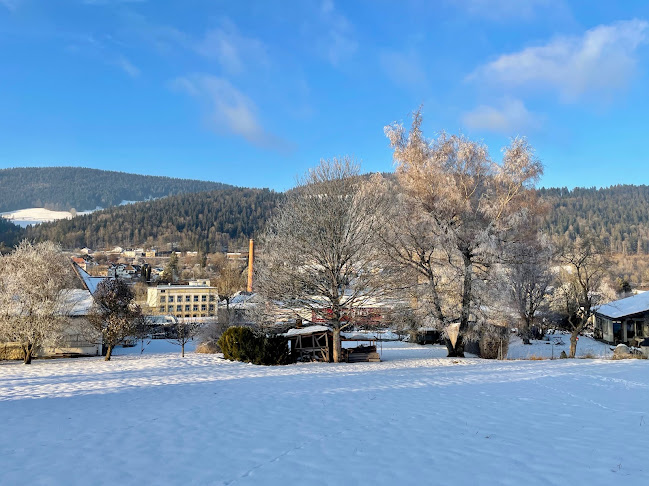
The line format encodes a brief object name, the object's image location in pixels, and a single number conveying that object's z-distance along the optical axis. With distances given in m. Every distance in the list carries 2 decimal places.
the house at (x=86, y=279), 34.85
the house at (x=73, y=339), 25.97
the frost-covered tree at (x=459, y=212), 19.92
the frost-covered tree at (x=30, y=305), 22.73
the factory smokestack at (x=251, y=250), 80.50
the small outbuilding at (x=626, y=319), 34.09
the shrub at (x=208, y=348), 29.05
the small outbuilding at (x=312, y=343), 20.55
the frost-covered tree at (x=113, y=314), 24.94
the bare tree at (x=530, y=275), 20.28
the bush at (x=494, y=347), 21.34
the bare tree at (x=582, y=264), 28.89
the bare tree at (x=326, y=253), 18.36
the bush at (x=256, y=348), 19.30
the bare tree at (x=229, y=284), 59.11
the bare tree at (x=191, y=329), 39.88
